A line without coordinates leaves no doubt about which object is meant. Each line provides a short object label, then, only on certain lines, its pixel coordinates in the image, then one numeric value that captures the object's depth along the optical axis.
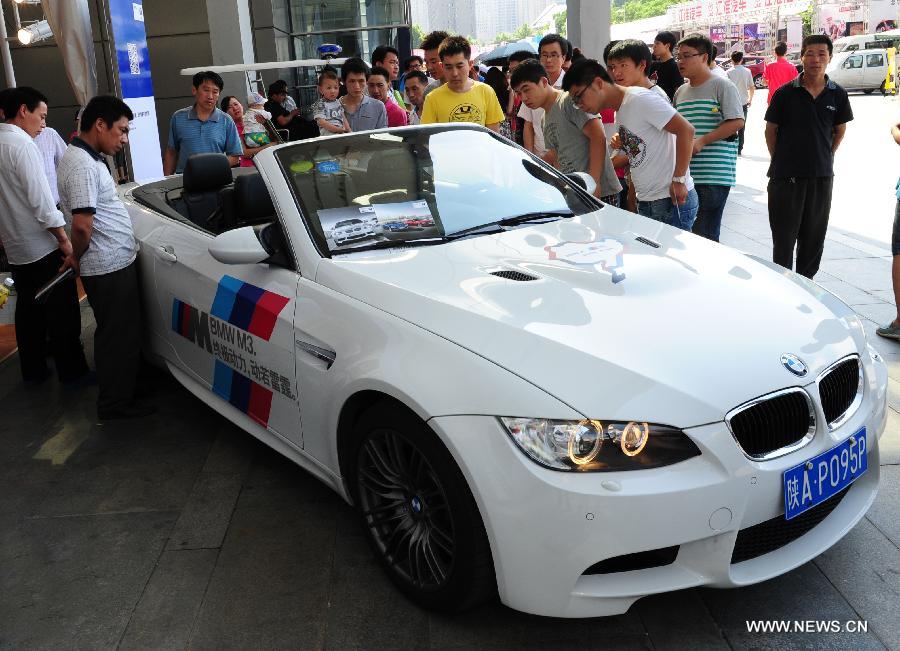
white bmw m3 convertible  2.27
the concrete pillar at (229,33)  11.14
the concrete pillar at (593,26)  11.47
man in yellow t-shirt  6.36
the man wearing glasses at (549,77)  6.54
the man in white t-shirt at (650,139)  4.88
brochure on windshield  3.30
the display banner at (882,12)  55.00
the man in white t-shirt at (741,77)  13.59
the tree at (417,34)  107.21
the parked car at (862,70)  28.47
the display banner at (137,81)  8.53
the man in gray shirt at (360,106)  7.03
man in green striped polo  5.66
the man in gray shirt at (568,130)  5.24
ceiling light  8.46
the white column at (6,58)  8.21
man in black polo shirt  5.57
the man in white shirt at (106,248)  4.25
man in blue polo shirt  6.89
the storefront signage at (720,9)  68.19
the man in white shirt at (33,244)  4.86
